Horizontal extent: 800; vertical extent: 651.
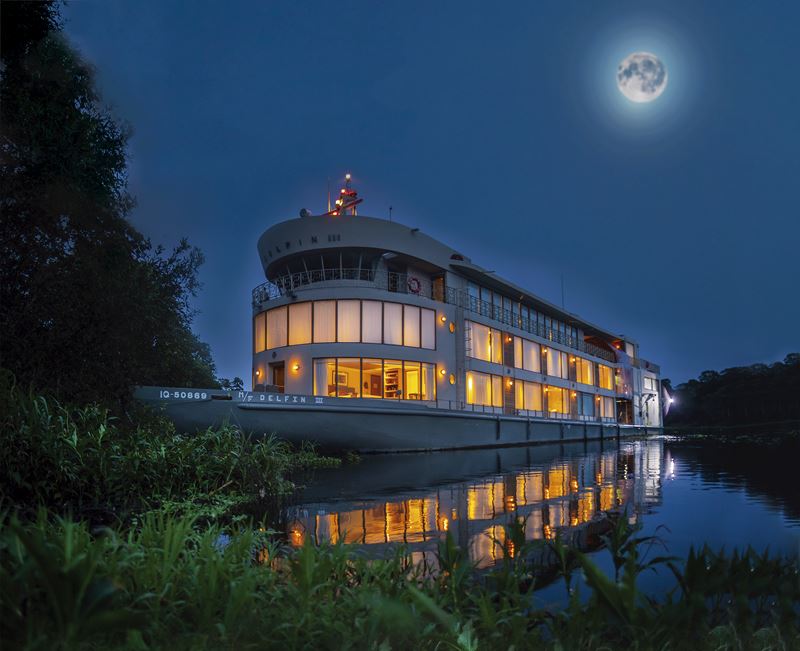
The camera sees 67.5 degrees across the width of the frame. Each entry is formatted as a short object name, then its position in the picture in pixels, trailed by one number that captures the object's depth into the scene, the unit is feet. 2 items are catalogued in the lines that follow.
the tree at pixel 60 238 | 32.68
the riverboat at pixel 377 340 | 75.51
